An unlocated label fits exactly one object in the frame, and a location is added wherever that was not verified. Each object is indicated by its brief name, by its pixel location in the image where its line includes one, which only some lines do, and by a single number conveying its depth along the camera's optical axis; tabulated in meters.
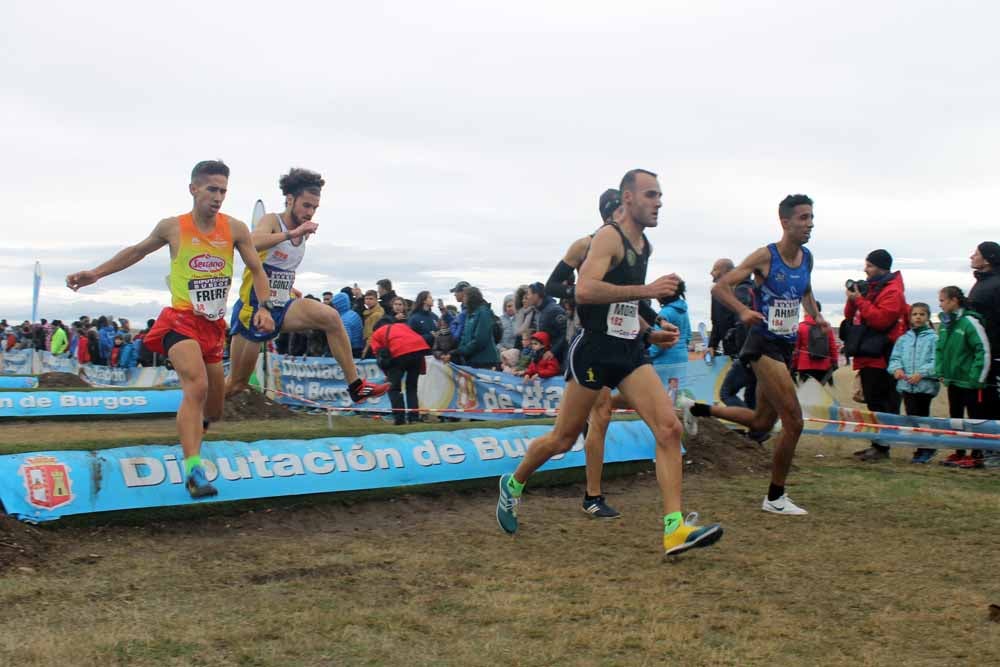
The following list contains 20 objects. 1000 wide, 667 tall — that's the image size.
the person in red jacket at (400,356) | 12.12
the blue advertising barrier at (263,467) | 5.57
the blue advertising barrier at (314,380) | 15.72
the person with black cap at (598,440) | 6.79
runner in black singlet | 5.46
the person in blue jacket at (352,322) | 14.85
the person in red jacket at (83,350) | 26.39
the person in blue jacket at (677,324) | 10.94
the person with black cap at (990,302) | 9.85
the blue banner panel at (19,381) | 18.20
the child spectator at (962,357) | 9.73
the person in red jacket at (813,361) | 11.42
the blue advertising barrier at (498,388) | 12.14
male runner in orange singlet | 5.90
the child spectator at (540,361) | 12.40
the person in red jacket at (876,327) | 10.42
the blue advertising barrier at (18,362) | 29.16
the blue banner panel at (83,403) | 14.70
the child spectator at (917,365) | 10.24
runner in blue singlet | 6.62
